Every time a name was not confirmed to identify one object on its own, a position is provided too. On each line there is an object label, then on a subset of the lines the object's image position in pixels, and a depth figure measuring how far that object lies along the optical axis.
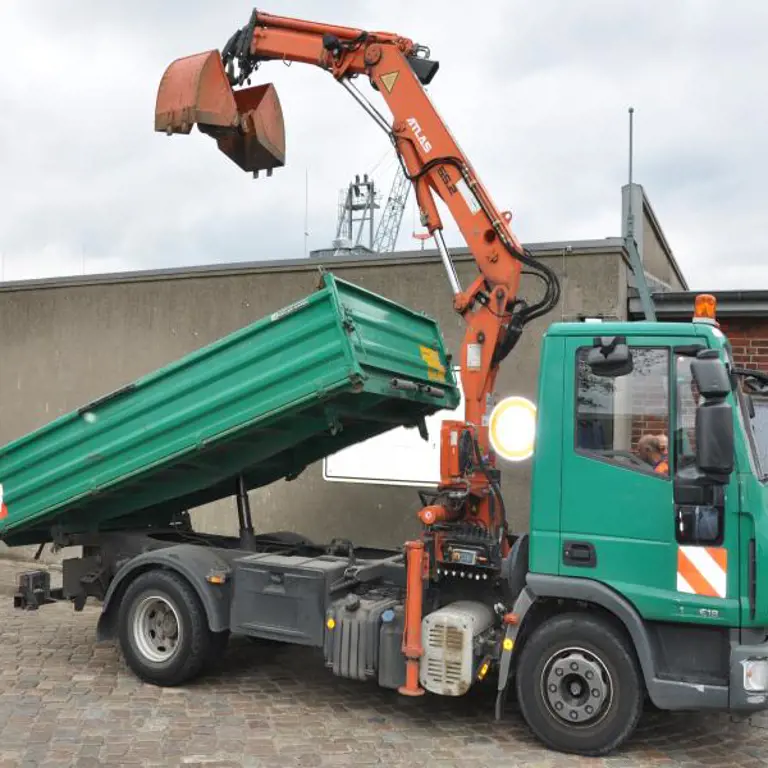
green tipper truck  4.48
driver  4.59
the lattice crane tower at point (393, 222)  27.71
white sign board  8.59
